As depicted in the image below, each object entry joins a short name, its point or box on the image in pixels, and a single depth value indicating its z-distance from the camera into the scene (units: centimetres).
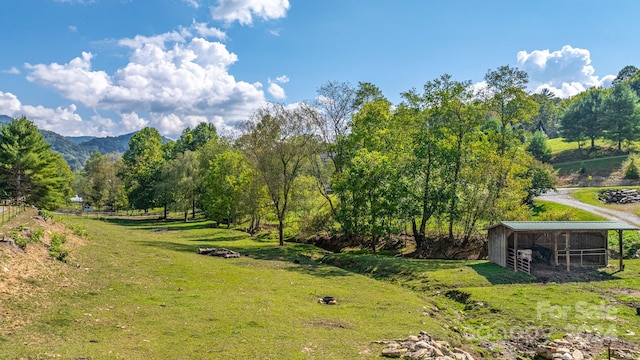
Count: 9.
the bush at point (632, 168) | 7194
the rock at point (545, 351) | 1533
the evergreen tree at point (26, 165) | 5894
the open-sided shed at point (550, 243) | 3100
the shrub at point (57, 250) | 2219
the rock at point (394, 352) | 1387
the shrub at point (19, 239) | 2066
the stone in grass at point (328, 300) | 2198
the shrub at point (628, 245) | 3834
